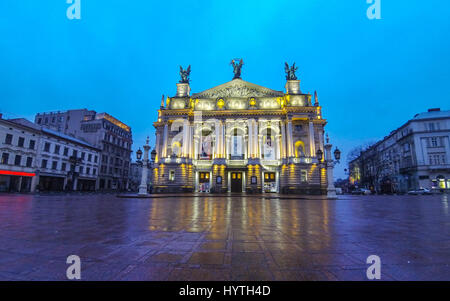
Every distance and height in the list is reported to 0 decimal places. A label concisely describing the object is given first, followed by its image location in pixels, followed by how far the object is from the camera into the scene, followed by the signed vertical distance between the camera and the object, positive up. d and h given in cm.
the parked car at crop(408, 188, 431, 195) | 3694 -127
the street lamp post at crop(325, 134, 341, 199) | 2123 +159
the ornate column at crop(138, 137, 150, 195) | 2359 +16
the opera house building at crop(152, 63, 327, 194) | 3609 +710
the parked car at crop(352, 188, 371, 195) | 4309 -168
